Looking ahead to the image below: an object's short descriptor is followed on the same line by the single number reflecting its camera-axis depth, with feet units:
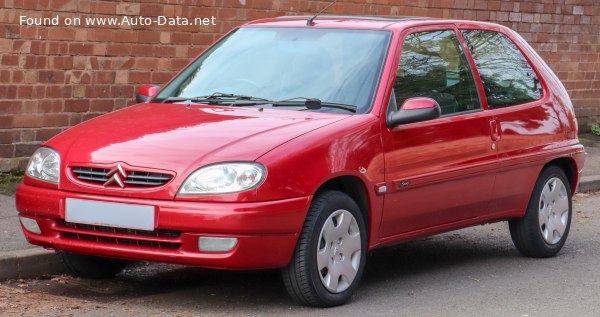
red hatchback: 22.03
